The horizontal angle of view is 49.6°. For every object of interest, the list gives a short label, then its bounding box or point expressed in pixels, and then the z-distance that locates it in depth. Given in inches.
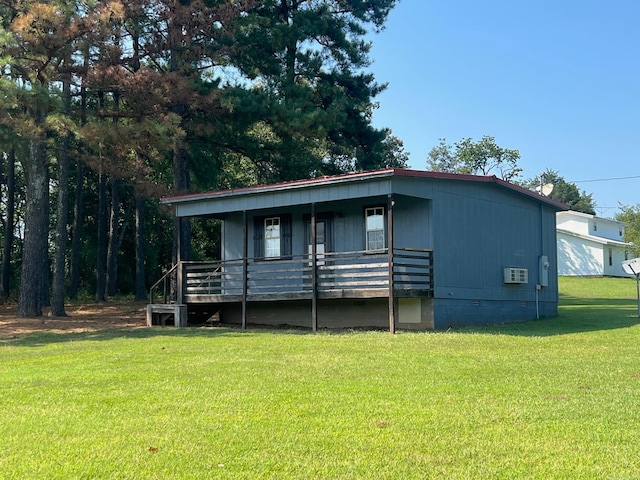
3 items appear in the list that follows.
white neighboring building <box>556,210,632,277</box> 1713.8
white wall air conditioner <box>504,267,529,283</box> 697.0
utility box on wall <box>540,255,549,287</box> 761.0
